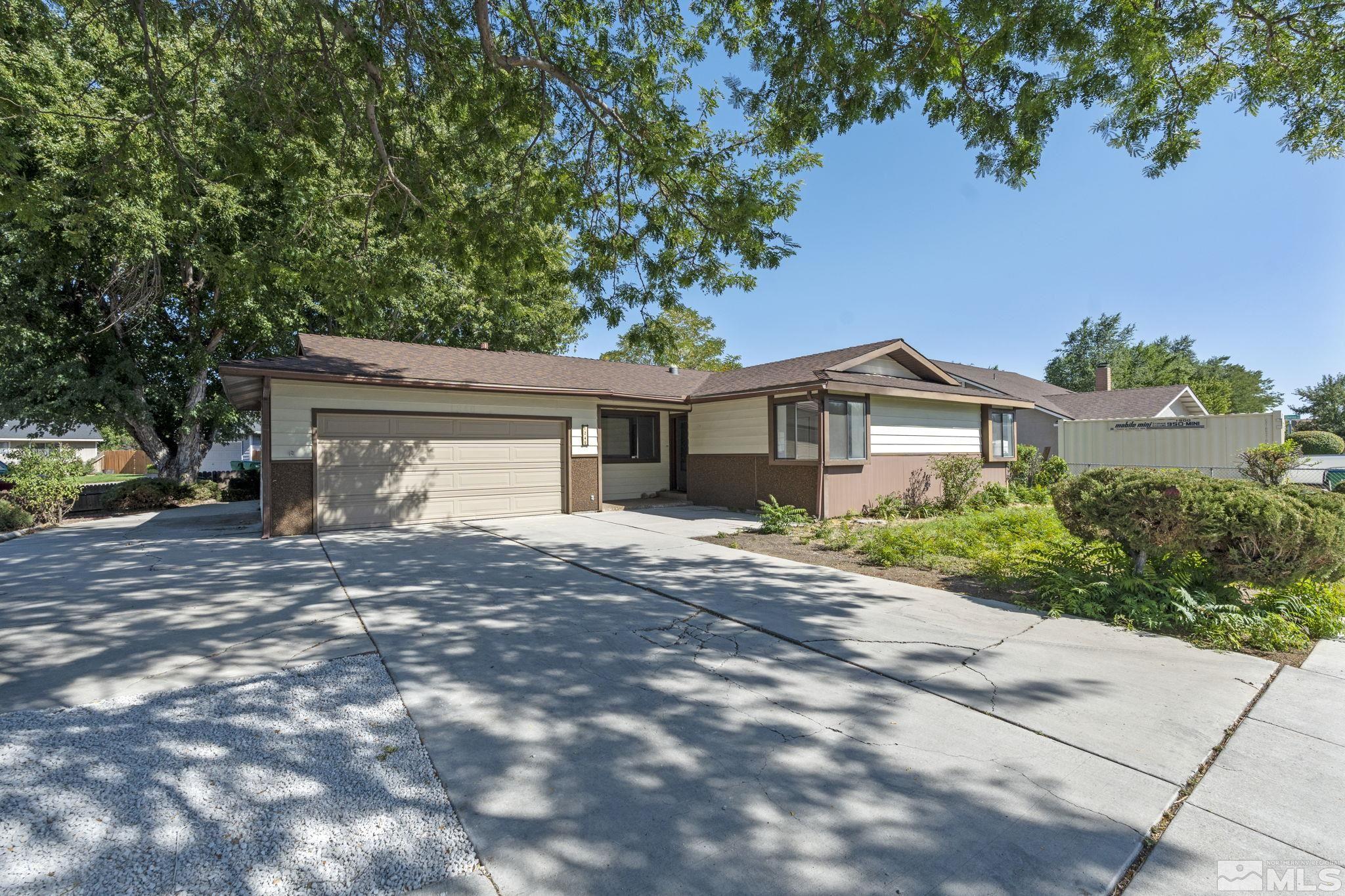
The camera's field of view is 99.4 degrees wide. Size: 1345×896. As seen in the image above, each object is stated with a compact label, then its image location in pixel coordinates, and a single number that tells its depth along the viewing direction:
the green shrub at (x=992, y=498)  12.57
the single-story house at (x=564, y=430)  9.71
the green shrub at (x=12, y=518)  10.06
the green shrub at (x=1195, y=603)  4.25
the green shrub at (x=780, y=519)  9.62
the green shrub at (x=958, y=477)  12.20
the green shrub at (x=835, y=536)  8.22
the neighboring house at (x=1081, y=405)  21.16
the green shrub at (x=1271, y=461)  11.43
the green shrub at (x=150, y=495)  13.21
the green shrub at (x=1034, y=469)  15.26
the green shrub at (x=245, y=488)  15.65
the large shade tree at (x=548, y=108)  5.05
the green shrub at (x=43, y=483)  10.81
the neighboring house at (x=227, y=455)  31.38
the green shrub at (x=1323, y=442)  28.94
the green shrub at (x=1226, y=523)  4.20
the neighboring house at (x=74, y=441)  32.97
